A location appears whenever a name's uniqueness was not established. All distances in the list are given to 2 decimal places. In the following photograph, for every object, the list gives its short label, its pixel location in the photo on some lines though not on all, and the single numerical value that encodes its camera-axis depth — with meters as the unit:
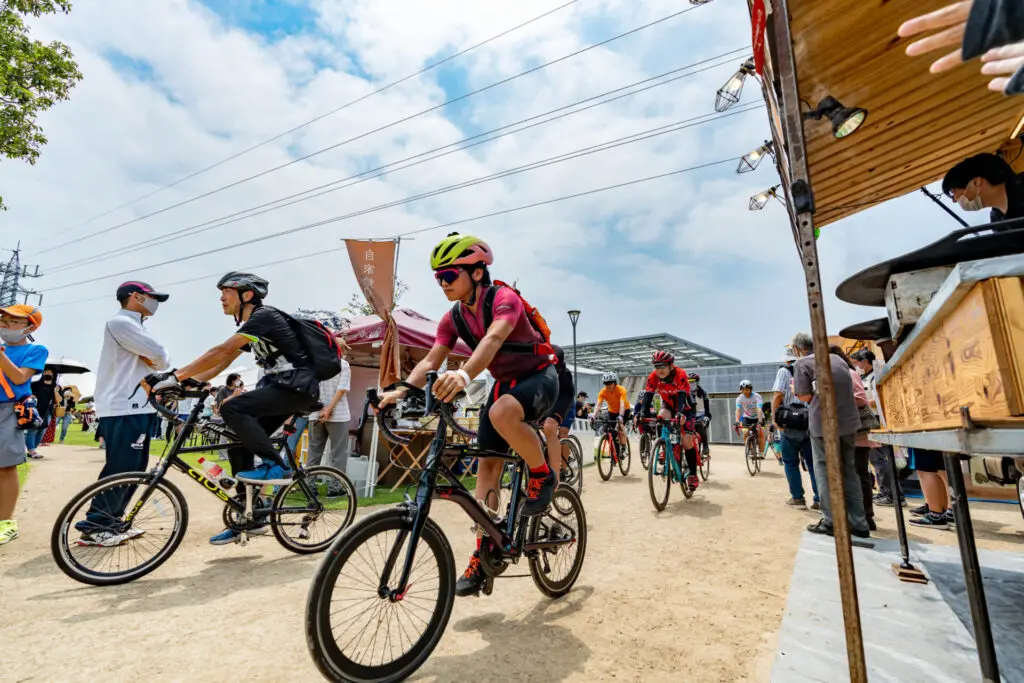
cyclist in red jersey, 6.93
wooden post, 1.52
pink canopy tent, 9.00
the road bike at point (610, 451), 9.75
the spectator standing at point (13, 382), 3.91
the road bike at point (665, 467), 6.02
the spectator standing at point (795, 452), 6.72
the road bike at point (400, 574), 1.98
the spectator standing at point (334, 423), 6.74
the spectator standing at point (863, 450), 5.27
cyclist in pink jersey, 2.61
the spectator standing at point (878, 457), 6.73
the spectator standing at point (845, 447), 4.61
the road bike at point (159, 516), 3.35
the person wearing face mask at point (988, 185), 2.27
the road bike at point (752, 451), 11.02
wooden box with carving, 1.10
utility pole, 53.12
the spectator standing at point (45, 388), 7.03
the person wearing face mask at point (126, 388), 4.04
